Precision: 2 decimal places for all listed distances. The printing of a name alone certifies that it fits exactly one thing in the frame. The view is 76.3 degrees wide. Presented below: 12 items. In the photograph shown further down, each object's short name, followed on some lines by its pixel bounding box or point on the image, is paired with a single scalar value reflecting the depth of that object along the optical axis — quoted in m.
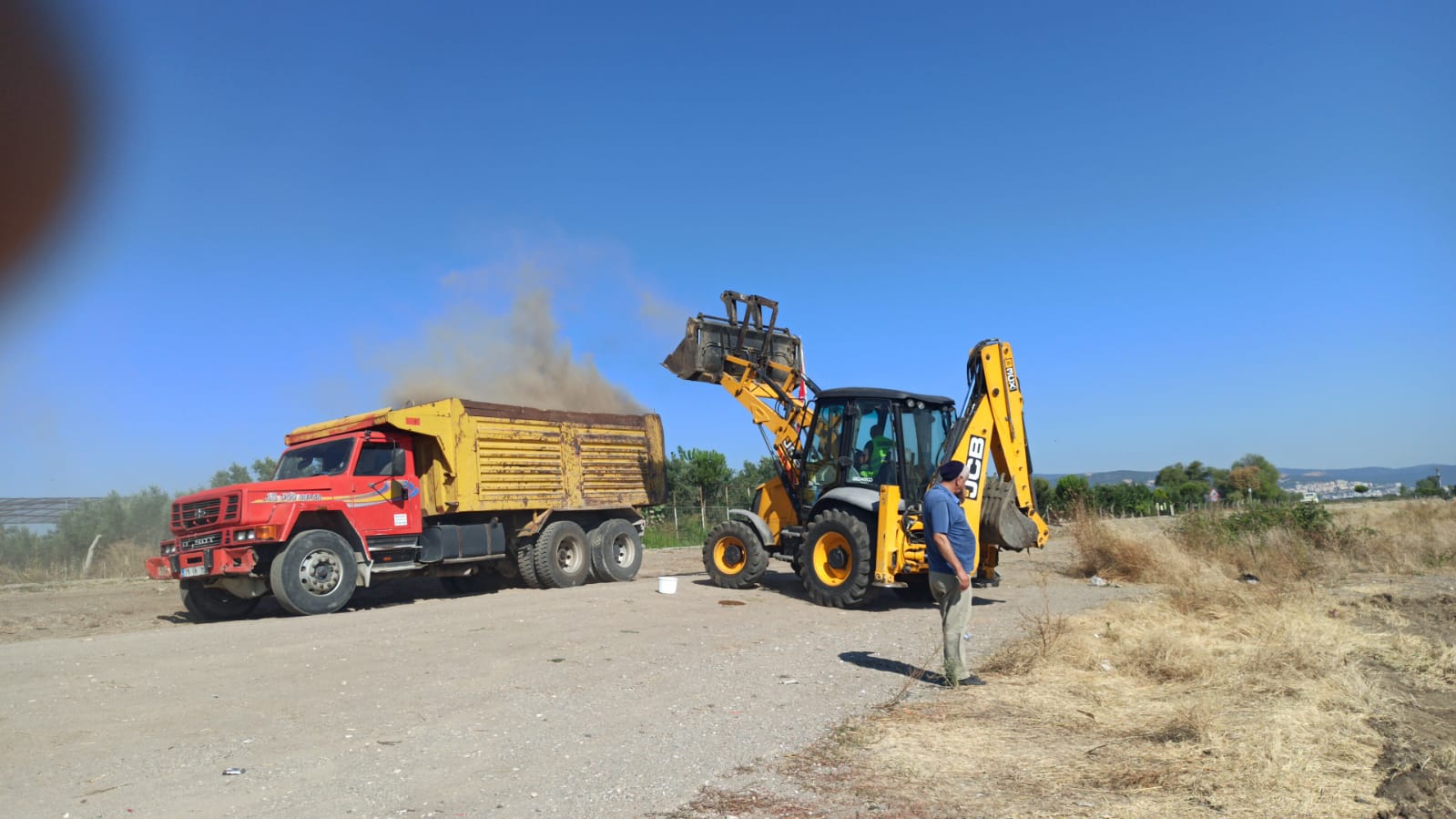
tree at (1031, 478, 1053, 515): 34.53
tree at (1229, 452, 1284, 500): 46.39
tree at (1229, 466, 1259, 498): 61.63
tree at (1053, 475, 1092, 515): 40.28
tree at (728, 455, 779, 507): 35.59
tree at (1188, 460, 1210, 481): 72.53
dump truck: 12.36
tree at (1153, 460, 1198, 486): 70.19
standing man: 7.14
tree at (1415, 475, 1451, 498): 44.88
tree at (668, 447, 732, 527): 34.62
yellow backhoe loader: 11.43
